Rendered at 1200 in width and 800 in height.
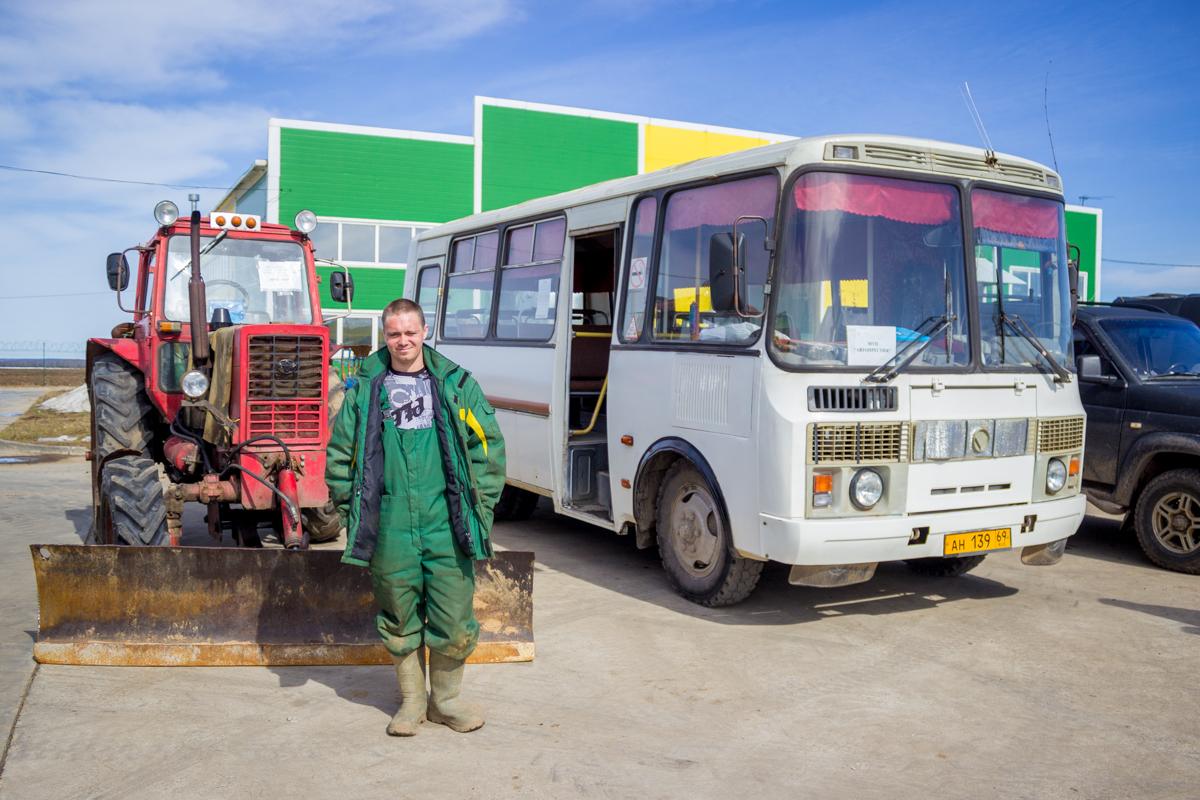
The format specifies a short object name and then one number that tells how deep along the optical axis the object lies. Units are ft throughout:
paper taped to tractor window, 29.04
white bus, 20.29
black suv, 27.27
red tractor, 23.52
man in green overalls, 14.97
